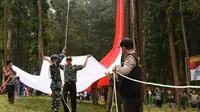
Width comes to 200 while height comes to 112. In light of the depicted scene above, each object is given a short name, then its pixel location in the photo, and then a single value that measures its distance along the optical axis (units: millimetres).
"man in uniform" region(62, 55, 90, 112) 7191
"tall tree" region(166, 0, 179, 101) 21070
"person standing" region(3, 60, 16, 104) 9211
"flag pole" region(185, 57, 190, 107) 14961
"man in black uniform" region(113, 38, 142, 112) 4455
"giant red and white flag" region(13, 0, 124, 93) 9417
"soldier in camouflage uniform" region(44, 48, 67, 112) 7113
